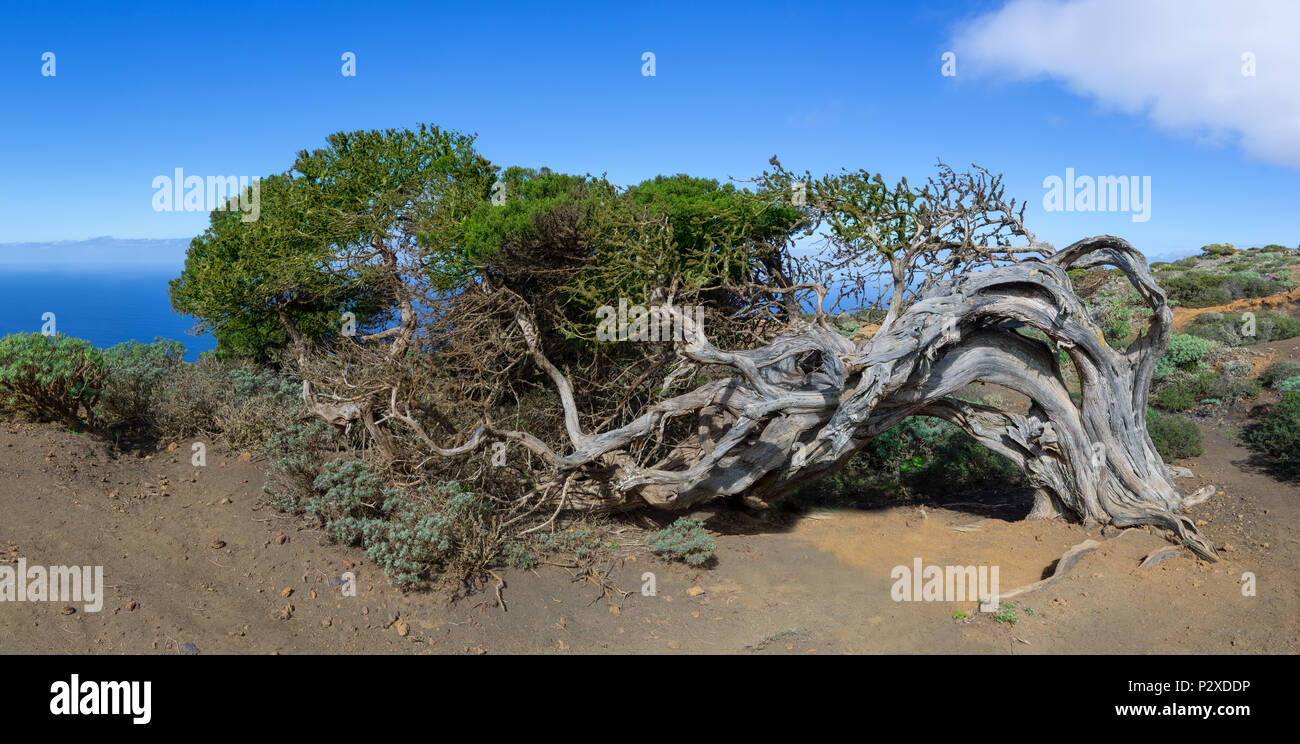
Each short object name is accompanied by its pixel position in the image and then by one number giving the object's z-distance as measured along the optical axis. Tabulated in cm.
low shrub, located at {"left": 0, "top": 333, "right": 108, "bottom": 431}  971
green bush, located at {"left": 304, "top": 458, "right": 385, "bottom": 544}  814
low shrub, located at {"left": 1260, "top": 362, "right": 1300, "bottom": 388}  1477
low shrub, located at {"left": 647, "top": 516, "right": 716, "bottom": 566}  849
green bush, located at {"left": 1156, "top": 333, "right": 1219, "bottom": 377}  1709
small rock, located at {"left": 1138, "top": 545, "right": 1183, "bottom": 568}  768
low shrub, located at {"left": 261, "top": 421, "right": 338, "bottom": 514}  891
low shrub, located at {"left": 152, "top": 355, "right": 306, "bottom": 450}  1067
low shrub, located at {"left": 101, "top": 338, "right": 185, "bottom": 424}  1085
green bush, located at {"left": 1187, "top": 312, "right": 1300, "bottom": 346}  1888
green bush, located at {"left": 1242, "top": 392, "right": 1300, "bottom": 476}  1013
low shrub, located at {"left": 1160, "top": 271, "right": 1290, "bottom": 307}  2731
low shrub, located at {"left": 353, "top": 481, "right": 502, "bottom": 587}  754
